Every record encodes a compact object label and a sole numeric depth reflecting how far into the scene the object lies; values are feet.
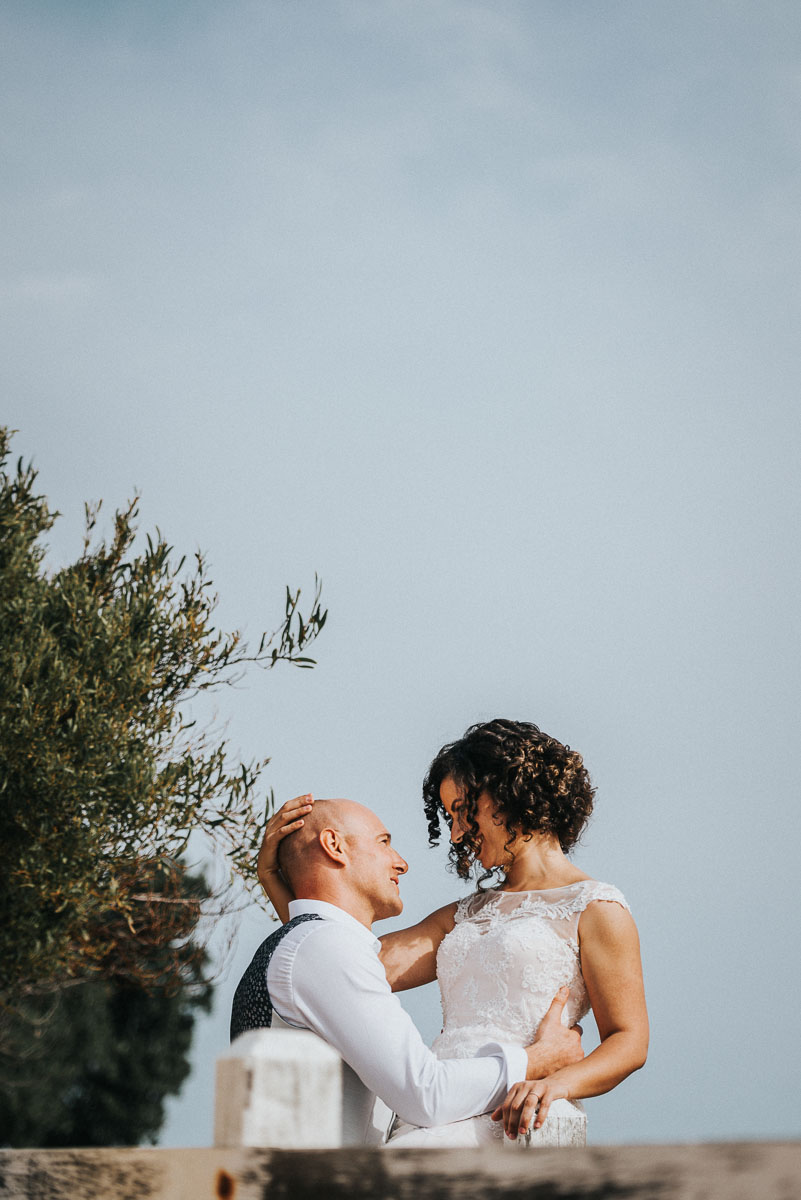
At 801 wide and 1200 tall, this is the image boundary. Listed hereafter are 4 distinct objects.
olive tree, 30.45
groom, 11.23
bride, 13.17
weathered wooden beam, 4.66
